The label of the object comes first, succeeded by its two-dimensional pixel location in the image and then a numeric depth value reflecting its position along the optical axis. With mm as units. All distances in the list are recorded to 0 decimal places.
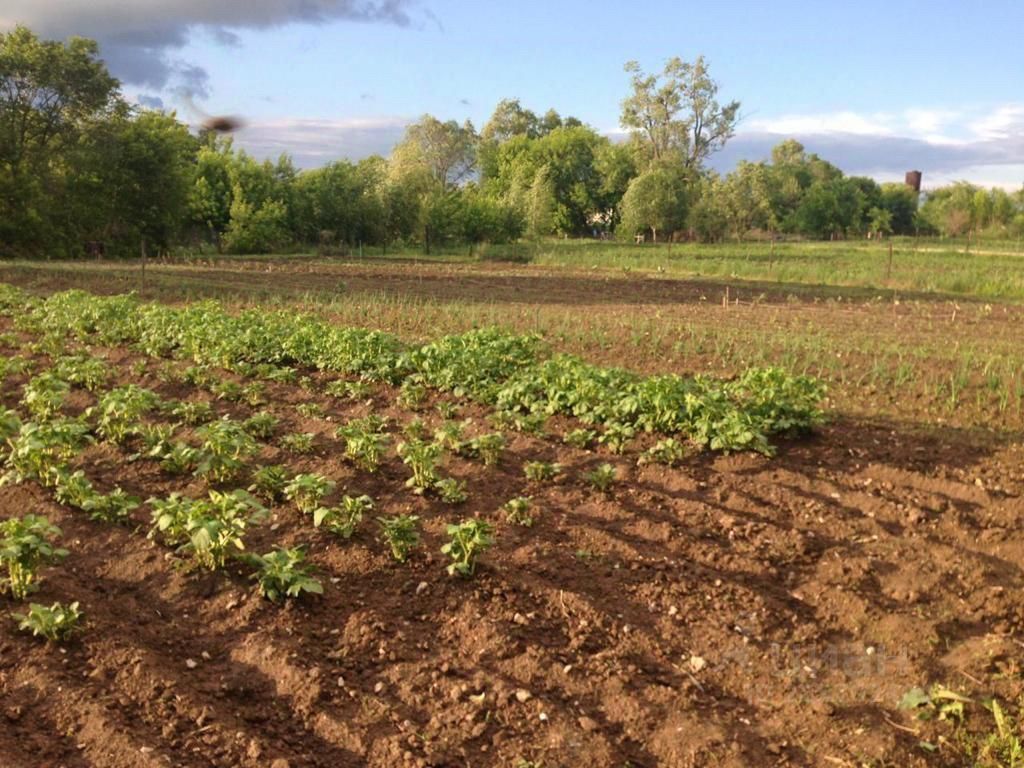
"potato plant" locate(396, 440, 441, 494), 6062
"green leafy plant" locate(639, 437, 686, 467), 6656
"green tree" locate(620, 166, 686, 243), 43031
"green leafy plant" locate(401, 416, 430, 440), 7148
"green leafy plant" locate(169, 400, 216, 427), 7641
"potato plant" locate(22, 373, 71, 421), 7465
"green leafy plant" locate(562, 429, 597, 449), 7055
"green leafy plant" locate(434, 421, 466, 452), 6559
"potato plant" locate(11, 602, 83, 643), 4043
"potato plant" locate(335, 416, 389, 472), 6383
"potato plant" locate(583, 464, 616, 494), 6250
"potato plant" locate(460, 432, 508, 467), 6620
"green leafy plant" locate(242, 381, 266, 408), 8500
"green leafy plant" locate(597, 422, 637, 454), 6949
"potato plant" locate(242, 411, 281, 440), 7273
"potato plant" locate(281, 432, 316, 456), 6852
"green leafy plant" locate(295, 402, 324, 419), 7962
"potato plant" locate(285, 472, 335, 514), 5297
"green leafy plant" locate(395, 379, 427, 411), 8328
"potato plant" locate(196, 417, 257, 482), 6043
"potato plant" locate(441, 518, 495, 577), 4828
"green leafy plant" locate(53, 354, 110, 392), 8883
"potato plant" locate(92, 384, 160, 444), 6949
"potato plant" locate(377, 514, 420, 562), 5082
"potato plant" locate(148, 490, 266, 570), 4520
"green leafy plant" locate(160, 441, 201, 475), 6340
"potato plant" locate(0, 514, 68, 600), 4375
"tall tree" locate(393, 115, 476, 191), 74188
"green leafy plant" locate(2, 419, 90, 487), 5700
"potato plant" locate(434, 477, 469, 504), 5910
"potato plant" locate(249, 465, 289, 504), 5957
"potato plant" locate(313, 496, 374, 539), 5297
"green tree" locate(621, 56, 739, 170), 62250
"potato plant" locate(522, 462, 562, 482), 6406
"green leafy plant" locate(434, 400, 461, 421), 7844
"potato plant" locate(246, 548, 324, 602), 4441
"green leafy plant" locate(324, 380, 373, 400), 8662
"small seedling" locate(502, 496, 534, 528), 5625
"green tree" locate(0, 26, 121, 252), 32406
